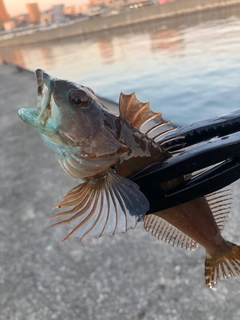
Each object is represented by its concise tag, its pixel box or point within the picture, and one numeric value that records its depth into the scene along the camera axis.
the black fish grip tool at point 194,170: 0.12
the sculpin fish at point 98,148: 0.12
